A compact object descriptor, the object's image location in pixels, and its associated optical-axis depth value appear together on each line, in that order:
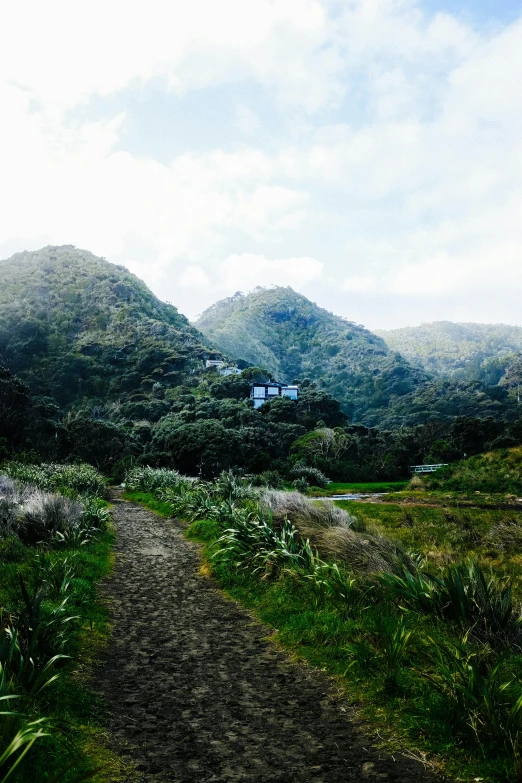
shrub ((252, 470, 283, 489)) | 33.25
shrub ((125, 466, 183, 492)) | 28.18
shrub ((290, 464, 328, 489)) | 42.66
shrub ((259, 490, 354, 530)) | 10.96
